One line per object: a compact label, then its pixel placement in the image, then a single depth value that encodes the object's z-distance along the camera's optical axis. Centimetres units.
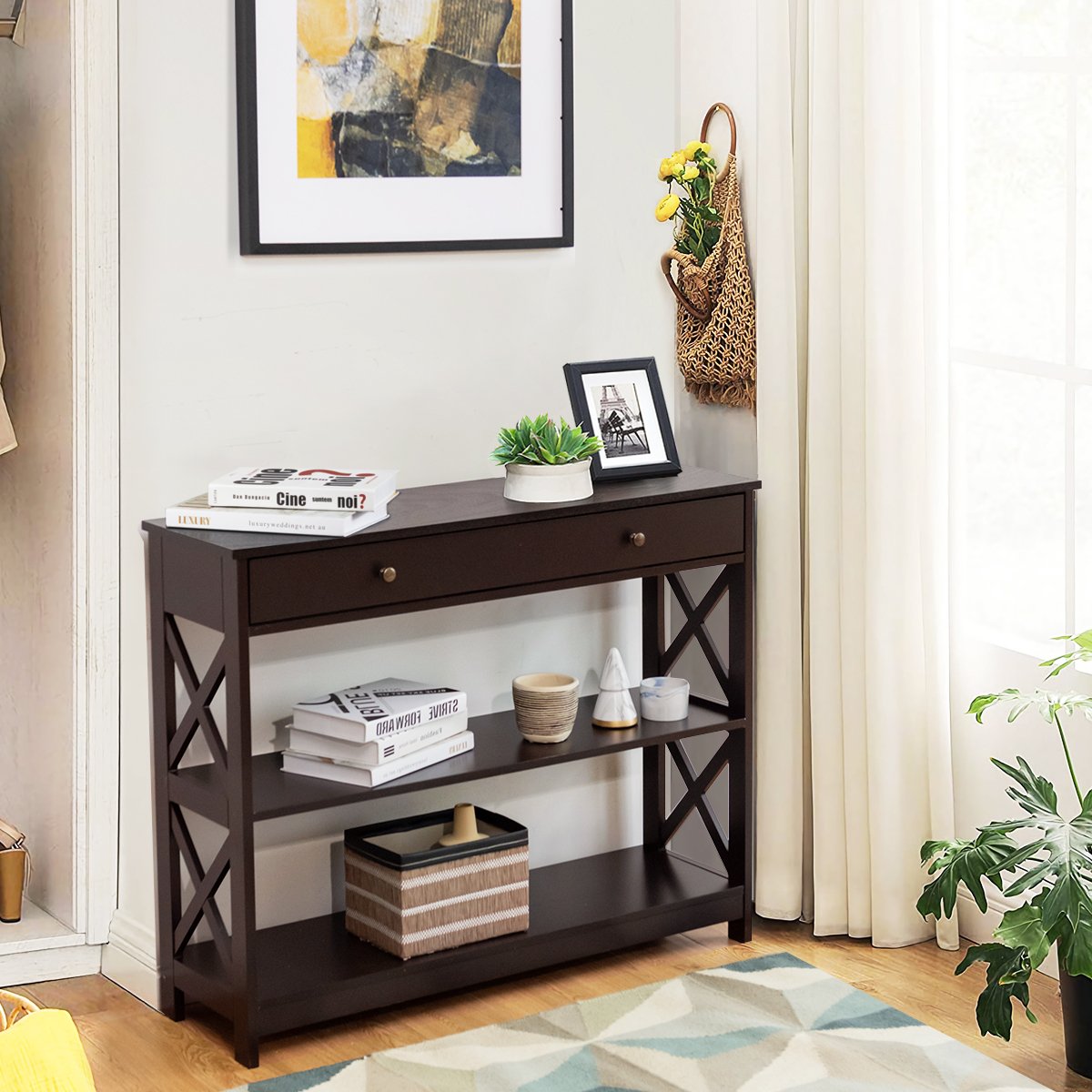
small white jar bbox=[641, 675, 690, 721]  310
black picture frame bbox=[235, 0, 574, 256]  272
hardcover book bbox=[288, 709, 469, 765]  270
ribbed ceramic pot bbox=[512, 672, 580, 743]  293
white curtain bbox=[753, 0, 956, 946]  294
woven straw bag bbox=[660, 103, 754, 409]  314
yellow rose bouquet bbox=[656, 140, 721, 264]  311
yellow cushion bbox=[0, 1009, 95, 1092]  172
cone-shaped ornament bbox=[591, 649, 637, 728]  304
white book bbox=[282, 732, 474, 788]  270
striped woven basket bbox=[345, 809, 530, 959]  279
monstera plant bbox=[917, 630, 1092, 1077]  240
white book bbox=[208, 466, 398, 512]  258
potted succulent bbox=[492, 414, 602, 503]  282
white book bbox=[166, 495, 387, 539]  254
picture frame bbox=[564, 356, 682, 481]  297
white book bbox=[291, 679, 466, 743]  270
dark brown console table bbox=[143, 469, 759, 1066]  257
